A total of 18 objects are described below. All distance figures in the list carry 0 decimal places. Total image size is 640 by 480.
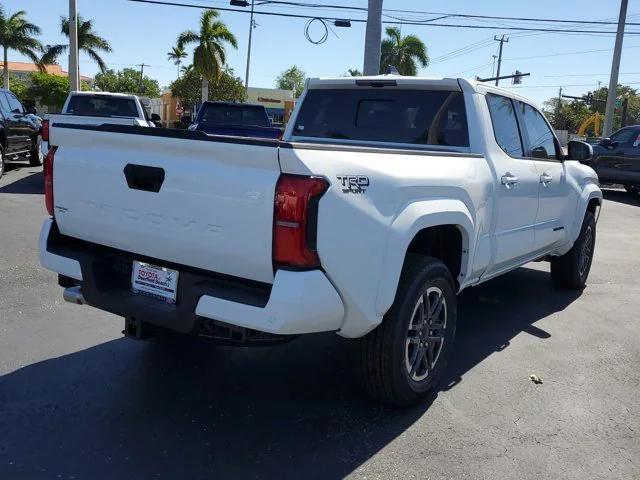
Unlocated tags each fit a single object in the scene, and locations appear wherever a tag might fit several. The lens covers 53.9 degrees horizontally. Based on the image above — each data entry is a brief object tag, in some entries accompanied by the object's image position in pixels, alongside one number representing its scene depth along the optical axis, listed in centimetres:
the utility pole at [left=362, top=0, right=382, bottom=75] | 1326
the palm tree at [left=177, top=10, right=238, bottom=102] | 3897
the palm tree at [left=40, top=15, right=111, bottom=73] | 4556
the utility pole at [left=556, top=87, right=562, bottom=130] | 8081
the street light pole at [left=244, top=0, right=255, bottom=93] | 4747
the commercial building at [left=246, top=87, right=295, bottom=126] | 5678
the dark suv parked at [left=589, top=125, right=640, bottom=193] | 1588
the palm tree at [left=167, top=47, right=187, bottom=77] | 6581
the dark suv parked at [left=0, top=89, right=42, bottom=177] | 1272
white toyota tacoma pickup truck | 279
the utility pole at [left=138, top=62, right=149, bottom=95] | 9628
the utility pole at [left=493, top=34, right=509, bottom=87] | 5434
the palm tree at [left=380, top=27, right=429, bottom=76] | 4400
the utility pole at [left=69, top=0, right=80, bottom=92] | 2194
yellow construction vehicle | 5428
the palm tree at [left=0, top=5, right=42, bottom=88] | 4938
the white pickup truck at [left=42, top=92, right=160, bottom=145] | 1338
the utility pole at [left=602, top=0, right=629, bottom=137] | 2492
